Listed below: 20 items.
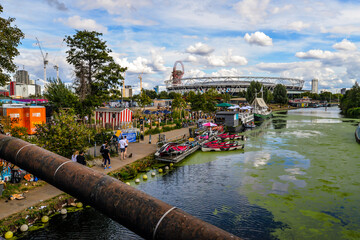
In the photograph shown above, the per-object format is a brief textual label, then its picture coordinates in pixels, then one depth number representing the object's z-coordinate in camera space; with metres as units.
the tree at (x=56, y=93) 34.38
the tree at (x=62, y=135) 14.48
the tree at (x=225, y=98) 88.69
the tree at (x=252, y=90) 108.41
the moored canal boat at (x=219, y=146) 27.09
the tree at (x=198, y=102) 52.31
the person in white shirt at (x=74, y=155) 14.00
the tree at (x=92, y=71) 30.02
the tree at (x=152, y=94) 136.38
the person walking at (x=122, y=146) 19.17
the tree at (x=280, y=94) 126.06
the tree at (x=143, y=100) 50.62
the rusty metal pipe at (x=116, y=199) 2.32
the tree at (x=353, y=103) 78.87
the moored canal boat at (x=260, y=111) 67.38
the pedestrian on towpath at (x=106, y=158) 16.42
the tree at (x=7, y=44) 17.31
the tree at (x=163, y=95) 144.93
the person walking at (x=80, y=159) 13.45
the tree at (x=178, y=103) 48.66
